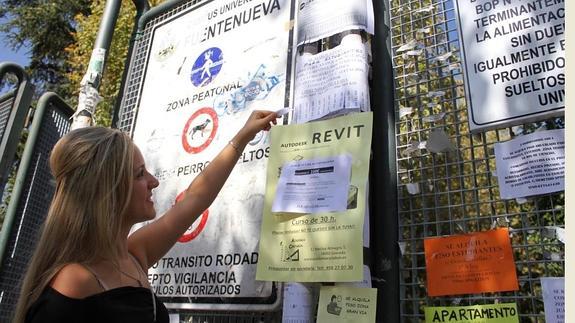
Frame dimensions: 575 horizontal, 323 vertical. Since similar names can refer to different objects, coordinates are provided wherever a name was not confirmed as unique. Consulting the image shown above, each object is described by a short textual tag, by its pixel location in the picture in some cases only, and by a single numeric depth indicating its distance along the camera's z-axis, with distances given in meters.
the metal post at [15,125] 3.27
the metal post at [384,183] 1.50
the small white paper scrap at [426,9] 1.72
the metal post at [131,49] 2.87
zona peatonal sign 1.96
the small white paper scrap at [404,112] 1.65
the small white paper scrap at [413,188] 1.56
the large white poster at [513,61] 1.38
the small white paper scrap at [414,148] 1.59
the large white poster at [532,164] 1.31
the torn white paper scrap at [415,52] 1.70
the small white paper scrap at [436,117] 1.58
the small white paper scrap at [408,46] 1.71
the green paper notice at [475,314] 1.30
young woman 1.26
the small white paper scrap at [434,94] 1.61
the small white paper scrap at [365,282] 1.50
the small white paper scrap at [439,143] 1.52
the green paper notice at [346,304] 1.46
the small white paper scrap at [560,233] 1.27
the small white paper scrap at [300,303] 1.58
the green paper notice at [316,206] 1.50
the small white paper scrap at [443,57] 1.62
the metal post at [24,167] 2.94
